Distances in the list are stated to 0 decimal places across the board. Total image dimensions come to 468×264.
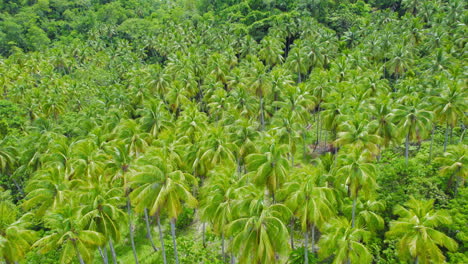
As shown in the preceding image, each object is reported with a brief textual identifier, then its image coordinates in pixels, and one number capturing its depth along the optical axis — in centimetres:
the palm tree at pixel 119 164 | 3269
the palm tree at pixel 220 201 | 2888
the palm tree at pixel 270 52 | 7125
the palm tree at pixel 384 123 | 3853
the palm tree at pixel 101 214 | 2584
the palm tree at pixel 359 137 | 3478
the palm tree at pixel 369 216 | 3130
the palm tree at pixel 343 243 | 2578
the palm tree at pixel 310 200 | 2745
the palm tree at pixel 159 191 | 2580
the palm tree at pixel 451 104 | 3847
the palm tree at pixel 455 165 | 3250
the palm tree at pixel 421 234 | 2494
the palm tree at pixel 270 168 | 3095
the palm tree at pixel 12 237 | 2683
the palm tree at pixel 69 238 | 2411
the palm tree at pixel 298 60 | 6500
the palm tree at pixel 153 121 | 4425
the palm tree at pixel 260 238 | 2380
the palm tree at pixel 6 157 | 4403
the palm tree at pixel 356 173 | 2925
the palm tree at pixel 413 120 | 3766
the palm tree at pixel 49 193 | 3055
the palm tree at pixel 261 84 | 5319
